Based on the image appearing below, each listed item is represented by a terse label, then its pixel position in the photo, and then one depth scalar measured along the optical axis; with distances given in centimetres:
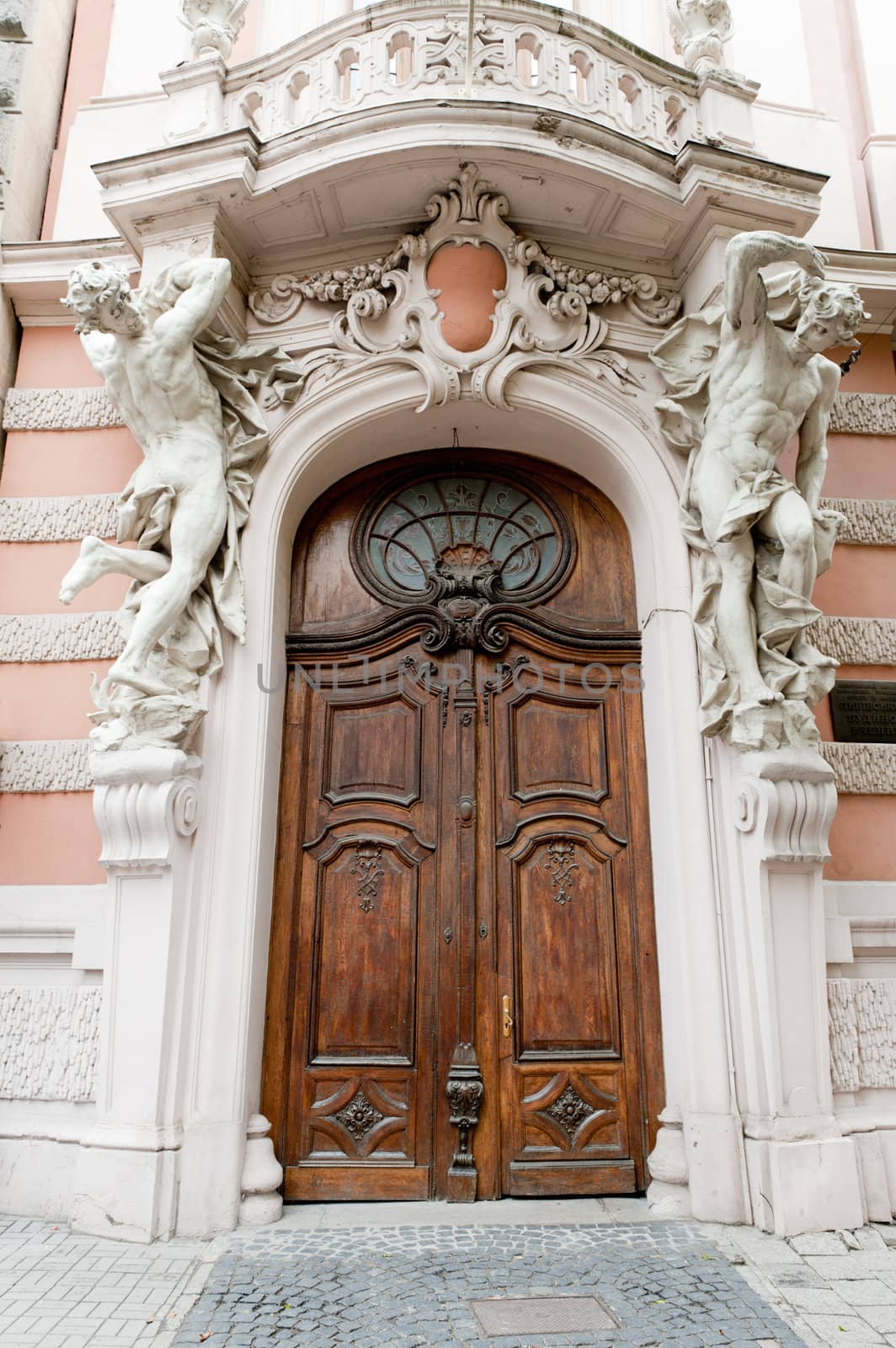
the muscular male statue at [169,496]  404
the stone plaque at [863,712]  470
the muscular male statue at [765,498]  406
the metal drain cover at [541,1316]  296
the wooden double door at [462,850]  427
